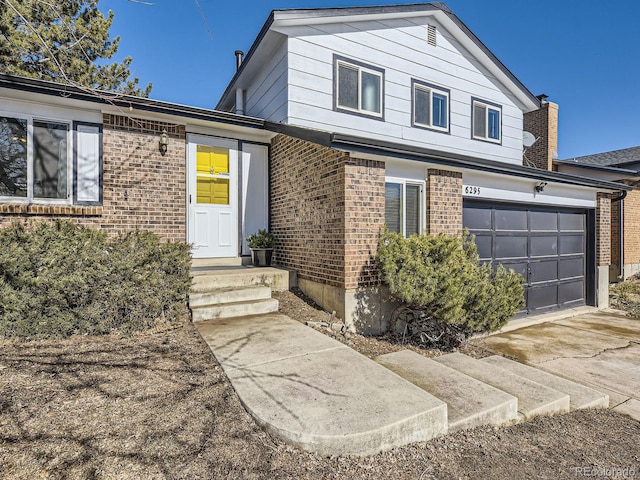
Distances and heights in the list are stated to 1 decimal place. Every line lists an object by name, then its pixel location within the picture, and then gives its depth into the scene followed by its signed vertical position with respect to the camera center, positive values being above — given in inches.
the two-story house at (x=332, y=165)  213.3 +54.7
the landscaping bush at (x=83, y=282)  149.6 -19.5
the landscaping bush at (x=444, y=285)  188.5 -25.1
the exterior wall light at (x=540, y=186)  298.1 +49.3
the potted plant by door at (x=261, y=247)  286.4 -4.8
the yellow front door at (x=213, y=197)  276.1 +37.3
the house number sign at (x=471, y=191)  263.0 +40.4
